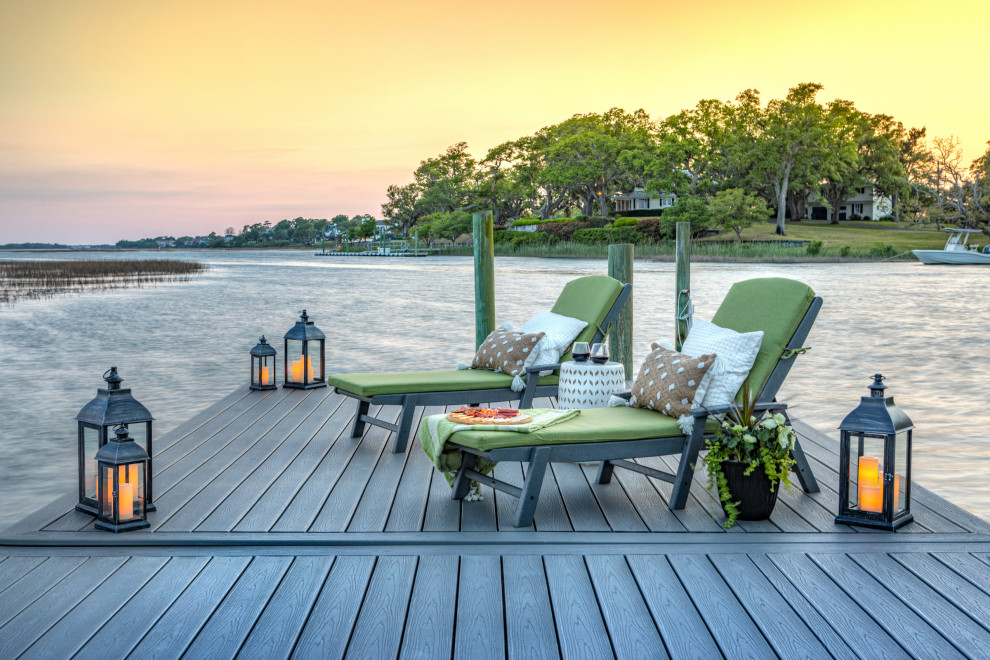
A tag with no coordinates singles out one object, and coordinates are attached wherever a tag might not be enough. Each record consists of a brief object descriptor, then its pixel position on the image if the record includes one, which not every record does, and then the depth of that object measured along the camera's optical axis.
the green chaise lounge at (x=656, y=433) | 3.17
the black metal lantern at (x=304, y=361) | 6.18
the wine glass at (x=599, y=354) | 4.26
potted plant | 3.15
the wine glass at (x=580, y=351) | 4.21
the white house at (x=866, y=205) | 52.56
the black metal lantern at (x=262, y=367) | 6.31
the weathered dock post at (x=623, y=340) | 6.73
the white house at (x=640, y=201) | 52.16
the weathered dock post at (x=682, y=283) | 5.77
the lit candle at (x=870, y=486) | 3.08
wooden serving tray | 3.34
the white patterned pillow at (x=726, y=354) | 3.56
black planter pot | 3.16
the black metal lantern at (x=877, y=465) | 2.98
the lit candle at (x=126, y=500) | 3.05
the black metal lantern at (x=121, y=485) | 3.02
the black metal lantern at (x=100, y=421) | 3.11
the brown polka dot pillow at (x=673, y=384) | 3.55
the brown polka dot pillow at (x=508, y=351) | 4.73
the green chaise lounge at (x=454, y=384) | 4.41
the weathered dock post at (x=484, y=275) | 6.73
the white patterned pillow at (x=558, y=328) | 4.88
